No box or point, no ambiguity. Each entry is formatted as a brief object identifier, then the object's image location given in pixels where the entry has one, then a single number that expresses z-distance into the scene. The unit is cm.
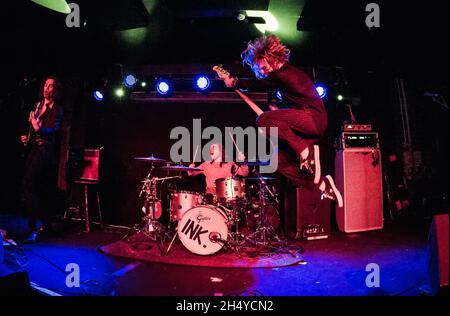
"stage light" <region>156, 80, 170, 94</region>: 677
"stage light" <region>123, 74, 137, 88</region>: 684
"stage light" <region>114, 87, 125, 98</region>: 702
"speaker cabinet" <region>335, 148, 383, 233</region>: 658
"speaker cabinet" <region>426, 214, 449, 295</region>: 239
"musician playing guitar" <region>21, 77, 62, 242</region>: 549
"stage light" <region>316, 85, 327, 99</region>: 677
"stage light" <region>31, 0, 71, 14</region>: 321
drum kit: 493
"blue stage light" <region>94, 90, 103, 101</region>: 693
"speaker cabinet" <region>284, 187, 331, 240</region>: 604
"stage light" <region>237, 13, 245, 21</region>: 576
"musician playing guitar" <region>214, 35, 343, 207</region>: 371
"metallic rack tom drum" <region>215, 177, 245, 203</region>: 529
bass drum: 491
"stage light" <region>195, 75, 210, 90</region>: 669
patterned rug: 448
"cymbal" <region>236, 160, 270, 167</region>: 491
